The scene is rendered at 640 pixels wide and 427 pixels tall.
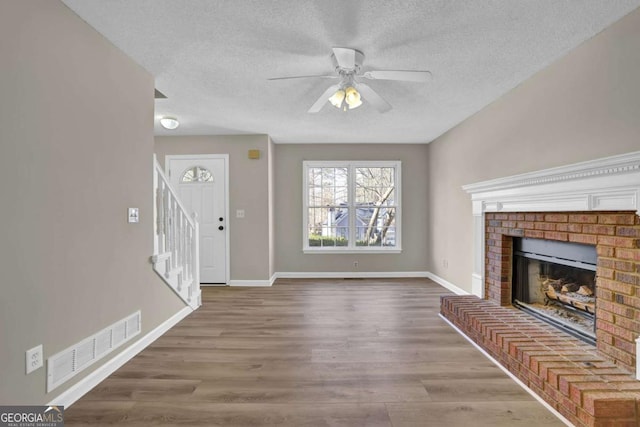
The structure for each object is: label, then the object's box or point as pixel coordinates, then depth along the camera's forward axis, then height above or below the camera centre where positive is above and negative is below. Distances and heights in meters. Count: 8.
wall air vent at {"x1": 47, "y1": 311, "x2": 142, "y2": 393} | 1.90 -0.90
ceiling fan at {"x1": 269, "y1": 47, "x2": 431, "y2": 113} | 2.34 +0.96
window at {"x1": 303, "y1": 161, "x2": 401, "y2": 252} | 5.86 +0.06
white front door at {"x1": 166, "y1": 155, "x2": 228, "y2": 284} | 5.25 +0.15
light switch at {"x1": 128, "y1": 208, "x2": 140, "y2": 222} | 2.65 -0.03
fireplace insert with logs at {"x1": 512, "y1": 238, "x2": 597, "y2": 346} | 2.47 -0.63
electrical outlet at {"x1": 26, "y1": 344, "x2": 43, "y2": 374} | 1.72 -0.77
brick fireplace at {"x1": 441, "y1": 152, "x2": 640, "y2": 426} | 1.79 -0.68
